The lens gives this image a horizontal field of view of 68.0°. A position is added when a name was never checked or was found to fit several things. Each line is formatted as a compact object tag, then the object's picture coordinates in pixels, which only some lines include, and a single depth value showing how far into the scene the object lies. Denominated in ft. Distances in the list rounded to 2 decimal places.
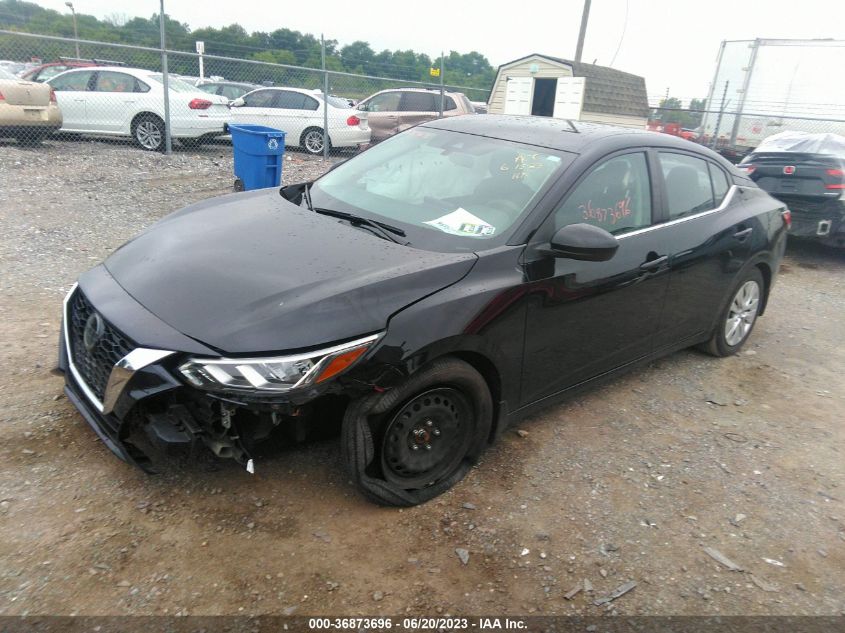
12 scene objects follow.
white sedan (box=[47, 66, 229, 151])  37.65
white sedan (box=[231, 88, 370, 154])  43.86
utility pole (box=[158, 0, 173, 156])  34.60
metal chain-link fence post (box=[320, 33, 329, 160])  41.75
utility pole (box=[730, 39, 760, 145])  54.90
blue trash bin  24.89
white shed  61.93
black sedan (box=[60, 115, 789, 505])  7.92
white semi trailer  50.37
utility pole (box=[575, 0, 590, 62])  81.30
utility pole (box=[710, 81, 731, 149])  51.98
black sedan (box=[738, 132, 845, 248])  24.47
